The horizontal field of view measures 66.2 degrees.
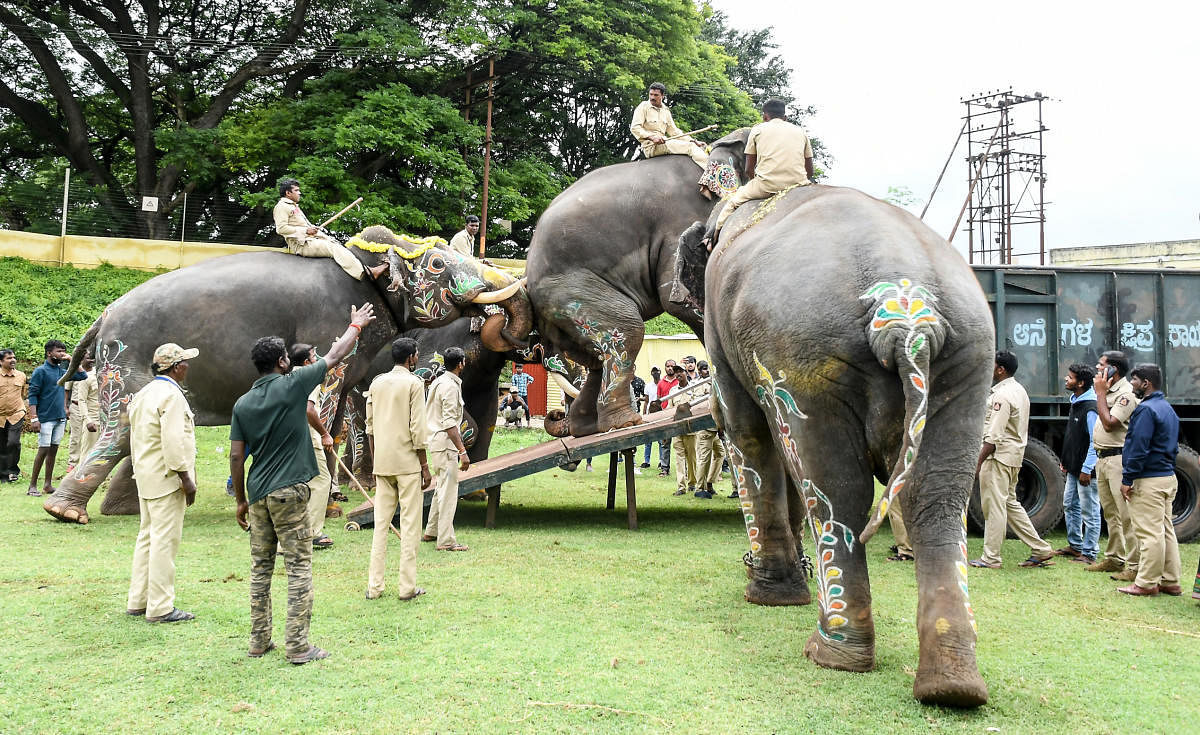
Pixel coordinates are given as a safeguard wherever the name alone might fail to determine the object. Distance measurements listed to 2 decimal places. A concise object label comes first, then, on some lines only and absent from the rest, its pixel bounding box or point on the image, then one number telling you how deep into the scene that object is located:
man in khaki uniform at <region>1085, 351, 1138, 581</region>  7.08
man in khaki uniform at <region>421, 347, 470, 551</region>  7.68
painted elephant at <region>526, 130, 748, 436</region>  9.31
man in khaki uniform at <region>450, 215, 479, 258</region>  12.66
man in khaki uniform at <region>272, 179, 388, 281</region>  9.62
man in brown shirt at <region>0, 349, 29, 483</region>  11.33
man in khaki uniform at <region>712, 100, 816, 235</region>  5.87
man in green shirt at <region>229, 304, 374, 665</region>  4.77
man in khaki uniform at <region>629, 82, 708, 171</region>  9.73
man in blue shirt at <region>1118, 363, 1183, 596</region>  6.54
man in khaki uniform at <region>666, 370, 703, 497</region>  12.38
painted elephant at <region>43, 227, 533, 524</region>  8.70
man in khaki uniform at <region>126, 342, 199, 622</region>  5.50
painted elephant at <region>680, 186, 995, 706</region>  3.98
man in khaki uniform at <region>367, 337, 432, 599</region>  6.05
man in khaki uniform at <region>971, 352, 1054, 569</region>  7.43
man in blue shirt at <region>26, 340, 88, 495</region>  10.83
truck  9.05
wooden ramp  8.34
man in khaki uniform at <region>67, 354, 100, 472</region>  10.95
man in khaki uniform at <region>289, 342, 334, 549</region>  7.34
